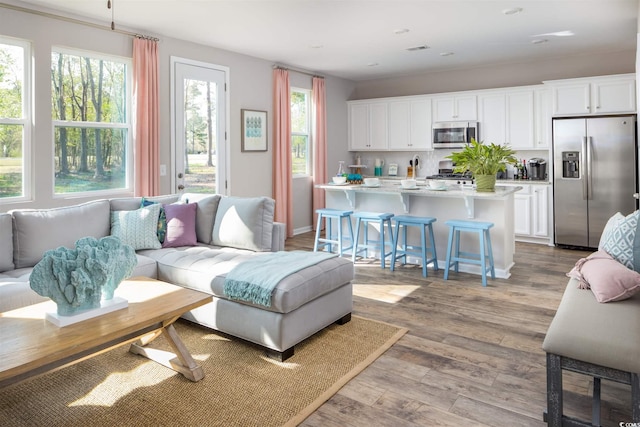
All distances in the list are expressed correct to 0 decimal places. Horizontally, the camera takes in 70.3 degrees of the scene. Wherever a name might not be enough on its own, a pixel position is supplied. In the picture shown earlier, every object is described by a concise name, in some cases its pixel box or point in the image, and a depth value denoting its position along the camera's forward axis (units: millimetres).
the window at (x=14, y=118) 4078
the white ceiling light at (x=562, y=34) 5262
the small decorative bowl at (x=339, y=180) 5790
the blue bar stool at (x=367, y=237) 5109
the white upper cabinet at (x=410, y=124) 7633
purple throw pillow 3980
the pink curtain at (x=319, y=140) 7543
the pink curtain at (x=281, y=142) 6762
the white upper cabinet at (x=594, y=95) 5793
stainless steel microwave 7173
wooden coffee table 1889
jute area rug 2217
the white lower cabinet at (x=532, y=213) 6426
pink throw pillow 2334
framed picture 6316
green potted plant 4730
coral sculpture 2211
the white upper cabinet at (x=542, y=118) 6500
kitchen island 4770
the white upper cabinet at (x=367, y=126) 8094
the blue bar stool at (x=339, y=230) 5430
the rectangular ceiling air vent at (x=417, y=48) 5859
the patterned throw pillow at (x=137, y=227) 3818
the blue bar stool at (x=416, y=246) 4809
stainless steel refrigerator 5676
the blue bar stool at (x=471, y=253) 4422
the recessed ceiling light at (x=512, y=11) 4363
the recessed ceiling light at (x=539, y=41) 5625
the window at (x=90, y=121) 4473
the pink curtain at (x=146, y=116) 4906
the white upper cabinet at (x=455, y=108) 7160
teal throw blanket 2824
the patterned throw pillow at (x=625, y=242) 2553
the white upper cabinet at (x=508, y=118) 6688
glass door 5484
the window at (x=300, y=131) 7336
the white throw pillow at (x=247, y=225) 3924
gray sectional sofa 2836
